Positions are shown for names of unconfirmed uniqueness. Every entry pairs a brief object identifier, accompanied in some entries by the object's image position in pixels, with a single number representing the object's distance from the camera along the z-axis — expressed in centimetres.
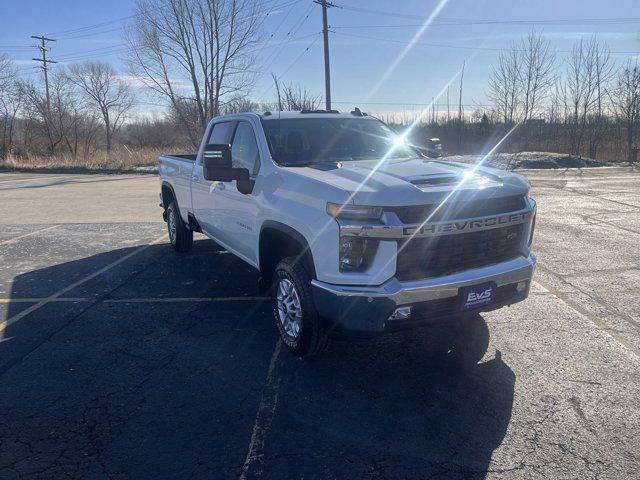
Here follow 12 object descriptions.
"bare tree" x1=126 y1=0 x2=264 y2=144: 2777
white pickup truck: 331
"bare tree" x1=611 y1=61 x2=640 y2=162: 2732
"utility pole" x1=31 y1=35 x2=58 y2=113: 4159
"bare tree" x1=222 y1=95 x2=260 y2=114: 2981
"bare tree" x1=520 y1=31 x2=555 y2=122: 3011
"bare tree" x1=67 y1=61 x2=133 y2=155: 5184
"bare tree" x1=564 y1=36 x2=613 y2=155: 2994
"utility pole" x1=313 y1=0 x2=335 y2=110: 2572
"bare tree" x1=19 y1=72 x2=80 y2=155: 3996
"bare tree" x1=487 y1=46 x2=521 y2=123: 3091
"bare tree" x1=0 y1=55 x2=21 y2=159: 3406
